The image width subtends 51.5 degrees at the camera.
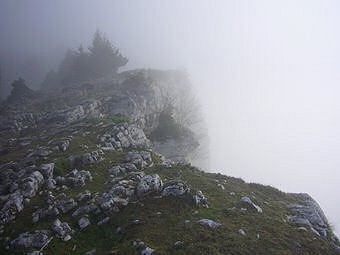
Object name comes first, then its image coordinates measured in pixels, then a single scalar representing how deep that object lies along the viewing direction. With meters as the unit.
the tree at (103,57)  83.81
